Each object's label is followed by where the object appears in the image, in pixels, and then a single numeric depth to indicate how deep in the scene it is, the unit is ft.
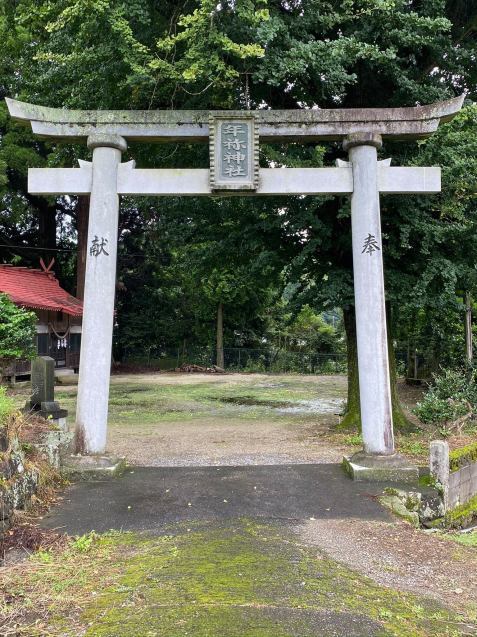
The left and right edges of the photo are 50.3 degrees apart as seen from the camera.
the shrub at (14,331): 22.13
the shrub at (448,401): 26.91
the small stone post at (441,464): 18.21
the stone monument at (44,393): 22.89
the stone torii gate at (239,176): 20.72
